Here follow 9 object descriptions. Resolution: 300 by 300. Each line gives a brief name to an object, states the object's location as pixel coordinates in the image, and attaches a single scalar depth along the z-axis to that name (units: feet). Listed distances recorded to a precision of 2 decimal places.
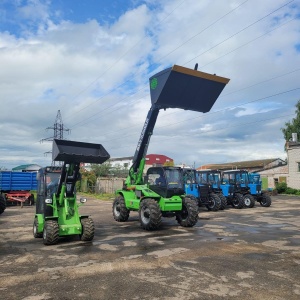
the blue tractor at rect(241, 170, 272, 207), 67.72
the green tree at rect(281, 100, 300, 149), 152.97
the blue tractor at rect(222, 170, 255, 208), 65.67
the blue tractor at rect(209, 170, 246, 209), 64.69
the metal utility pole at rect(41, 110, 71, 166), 150.61
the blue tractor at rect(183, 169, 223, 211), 59.16
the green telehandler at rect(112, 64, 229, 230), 38.40
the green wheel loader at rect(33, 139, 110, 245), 28.55
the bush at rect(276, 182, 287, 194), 111.96
